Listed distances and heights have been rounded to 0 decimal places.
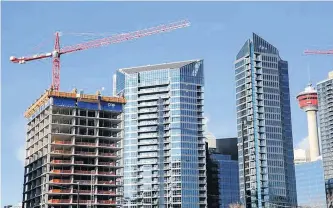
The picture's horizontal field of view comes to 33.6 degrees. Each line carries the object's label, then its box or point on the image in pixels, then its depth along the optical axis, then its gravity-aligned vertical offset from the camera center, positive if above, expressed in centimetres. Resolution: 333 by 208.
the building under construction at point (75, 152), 16562 +1742
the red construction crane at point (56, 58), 19308 +5194
